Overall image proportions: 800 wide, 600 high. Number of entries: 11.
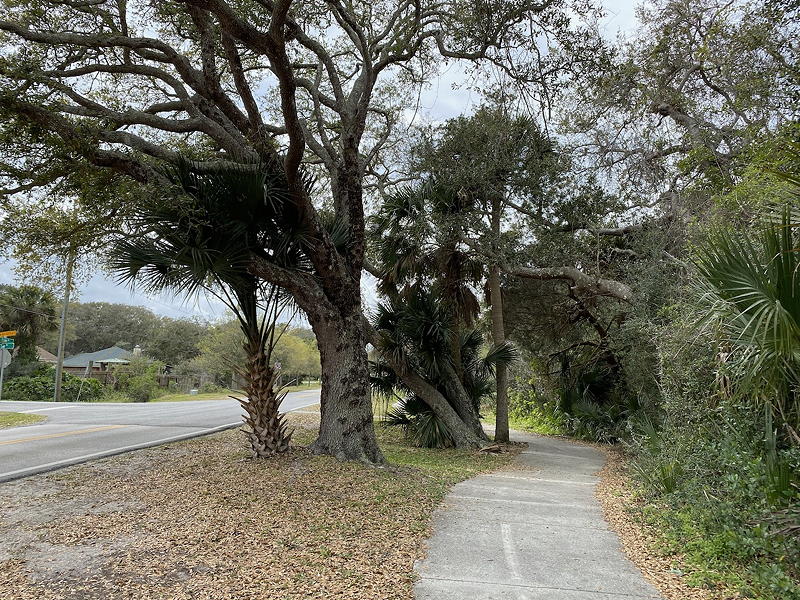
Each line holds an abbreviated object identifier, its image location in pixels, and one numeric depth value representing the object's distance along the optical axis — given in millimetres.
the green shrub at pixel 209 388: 41656
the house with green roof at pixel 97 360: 45338
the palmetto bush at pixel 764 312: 4094
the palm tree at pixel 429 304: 12938
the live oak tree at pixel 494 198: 12734
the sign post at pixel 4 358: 20980
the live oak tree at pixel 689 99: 8625
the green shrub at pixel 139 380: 33344
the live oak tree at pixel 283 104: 7566
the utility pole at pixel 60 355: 26766
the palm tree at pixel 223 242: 7277
